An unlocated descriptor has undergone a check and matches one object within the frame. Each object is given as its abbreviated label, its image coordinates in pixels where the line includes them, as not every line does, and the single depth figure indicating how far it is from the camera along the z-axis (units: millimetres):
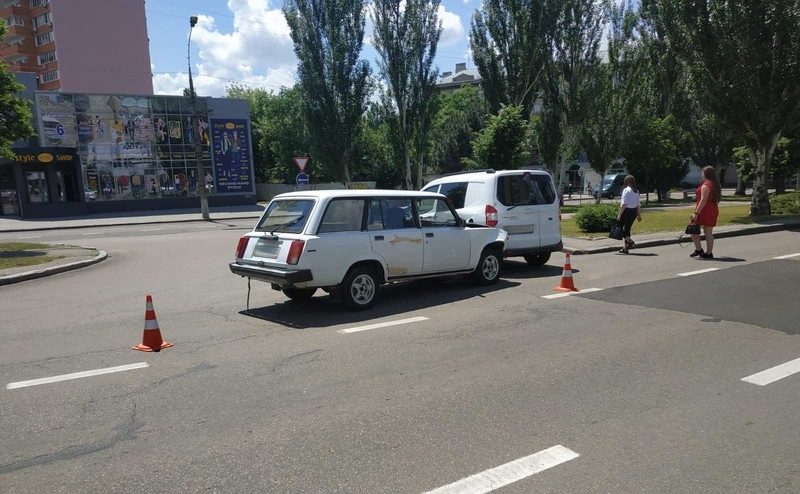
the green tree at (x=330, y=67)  36406
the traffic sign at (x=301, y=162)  25969
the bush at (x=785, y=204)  21828
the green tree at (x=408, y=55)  35625
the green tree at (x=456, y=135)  50562
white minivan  10977
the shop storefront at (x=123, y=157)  34250
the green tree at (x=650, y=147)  31047
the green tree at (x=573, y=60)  34031
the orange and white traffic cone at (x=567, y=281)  9164
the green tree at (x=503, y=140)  22891
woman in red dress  12047
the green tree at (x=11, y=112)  15617
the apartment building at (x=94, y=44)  62875
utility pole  29344
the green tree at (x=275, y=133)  55938
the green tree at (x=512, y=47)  33469
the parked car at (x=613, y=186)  46062
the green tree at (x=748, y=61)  19062
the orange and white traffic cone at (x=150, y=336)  6242
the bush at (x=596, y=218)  16766
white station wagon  7406
